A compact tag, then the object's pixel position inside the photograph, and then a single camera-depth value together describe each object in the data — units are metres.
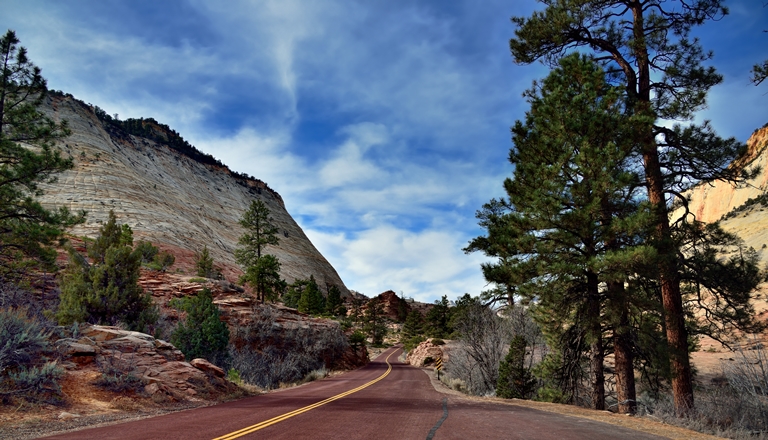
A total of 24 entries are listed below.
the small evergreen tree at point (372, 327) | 68.31
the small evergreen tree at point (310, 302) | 49.19
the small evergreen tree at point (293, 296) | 55.75
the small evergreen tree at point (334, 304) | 66.50
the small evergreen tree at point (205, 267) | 37.16
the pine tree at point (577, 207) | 10.20
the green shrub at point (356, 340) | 39.18
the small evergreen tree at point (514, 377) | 15.74
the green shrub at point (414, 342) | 53.33
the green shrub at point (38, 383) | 8.11
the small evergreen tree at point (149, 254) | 35.81
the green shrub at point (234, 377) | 14.27
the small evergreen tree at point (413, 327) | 68.19
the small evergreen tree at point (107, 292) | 14.16
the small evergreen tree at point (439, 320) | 59.03
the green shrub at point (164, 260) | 33.42
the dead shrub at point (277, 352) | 18.88
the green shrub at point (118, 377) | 9.73
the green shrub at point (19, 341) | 8.44
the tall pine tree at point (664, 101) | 10.48
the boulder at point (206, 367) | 12.80
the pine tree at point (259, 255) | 34.93
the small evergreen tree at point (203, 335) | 16.80
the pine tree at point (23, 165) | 15.38
